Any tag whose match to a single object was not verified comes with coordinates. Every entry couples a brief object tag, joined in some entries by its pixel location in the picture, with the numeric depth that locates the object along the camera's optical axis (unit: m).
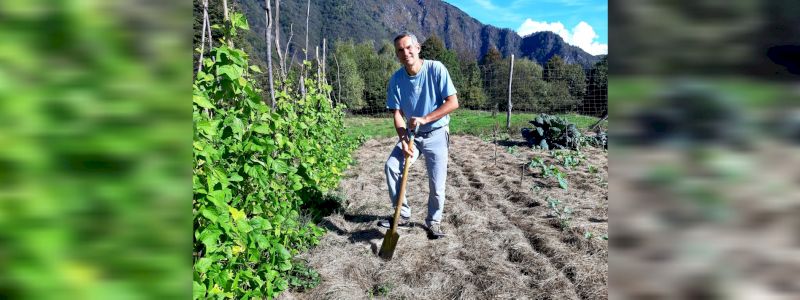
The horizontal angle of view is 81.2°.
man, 3.65
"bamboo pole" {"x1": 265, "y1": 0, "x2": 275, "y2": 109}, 4.47
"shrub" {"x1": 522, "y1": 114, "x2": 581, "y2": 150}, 9.34
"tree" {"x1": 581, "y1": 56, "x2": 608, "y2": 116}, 12.87
